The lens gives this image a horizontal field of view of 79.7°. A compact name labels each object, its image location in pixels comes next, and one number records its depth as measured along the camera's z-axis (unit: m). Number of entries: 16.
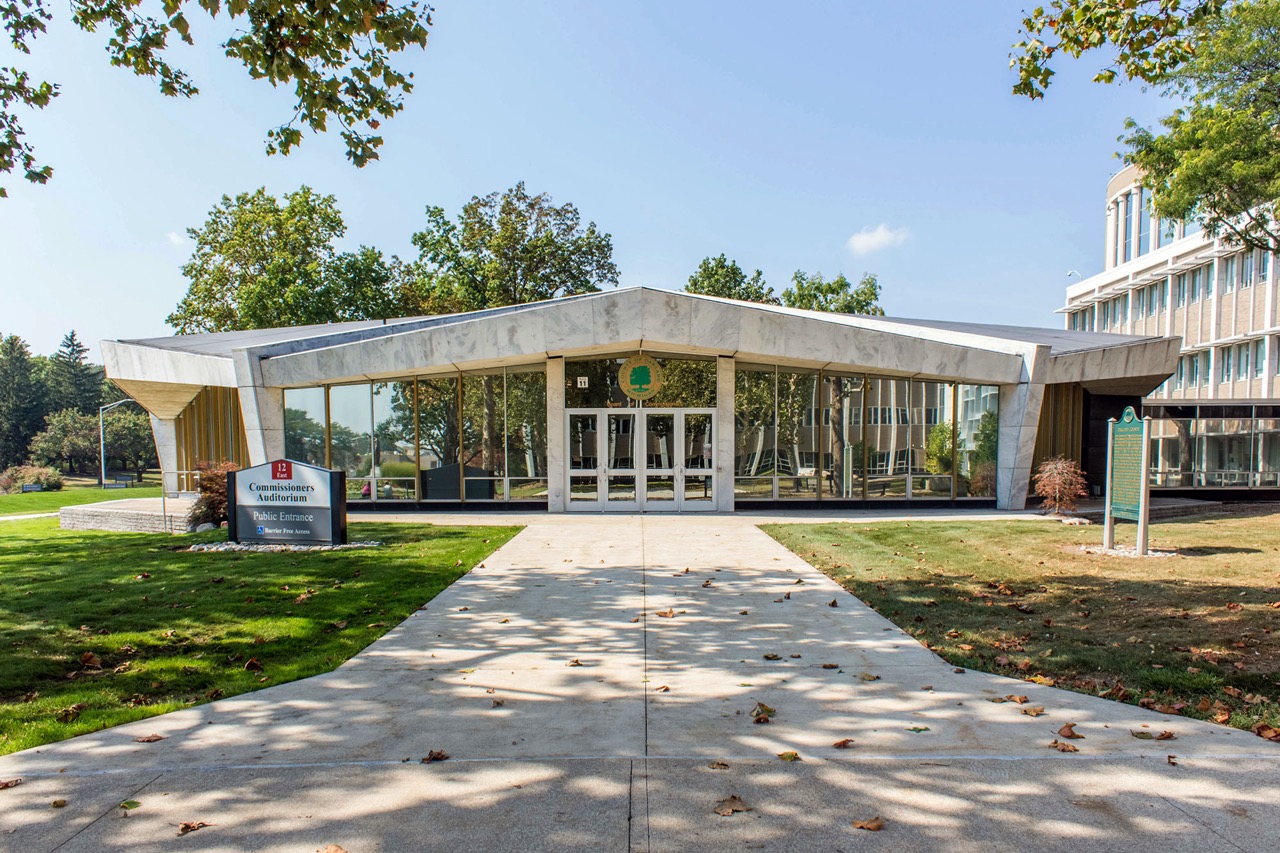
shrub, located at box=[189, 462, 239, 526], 15.00
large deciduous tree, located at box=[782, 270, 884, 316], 40.66
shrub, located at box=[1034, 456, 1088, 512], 15.74
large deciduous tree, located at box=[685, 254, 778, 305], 40.66
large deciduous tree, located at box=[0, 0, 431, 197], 8.73
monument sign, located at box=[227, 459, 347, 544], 12.33
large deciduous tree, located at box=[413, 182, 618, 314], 40.75
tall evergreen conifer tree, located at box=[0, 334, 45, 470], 74.44
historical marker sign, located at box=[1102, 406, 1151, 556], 10.98
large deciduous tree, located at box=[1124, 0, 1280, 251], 17.66
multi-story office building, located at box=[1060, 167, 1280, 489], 24.25
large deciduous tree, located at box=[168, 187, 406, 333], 41.06
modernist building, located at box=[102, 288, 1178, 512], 18.27
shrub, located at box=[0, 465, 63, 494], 40.10
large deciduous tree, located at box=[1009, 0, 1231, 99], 9.64
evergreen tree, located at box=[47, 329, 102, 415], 81.88
